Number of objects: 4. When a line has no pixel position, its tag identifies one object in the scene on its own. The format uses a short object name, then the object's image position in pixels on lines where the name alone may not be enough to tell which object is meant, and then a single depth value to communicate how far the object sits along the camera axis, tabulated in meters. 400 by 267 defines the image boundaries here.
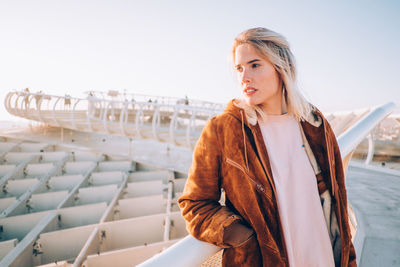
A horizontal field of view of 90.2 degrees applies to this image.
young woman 0.74
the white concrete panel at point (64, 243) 6.15
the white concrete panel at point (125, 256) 4.74
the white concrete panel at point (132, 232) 6.45
